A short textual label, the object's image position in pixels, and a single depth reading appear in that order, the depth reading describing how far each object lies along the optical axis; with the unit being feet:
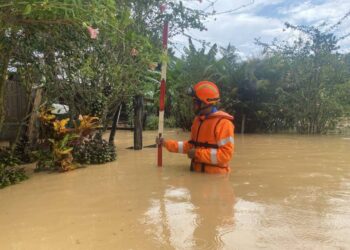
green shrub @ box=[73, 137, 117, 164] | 23.54
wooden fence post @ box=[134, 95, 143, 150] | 30.32
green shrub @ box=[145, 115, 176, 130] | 51.52
